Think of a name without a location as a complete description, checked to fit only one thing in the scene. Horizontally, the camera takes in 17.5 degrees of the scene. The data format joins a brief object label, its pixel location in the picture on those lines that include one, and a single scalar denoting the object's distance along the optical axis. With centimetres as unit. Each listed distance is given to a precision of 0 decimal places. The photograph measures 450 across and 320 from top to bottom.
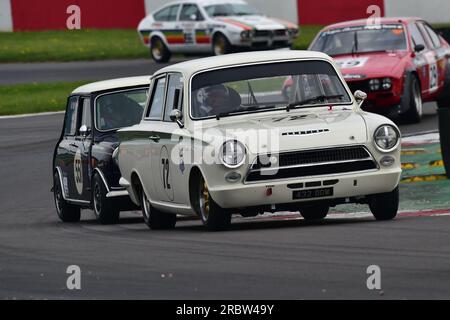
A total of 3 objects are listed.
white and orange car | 3497
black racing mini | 1471
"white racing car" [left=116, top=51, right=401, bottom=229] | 1154
